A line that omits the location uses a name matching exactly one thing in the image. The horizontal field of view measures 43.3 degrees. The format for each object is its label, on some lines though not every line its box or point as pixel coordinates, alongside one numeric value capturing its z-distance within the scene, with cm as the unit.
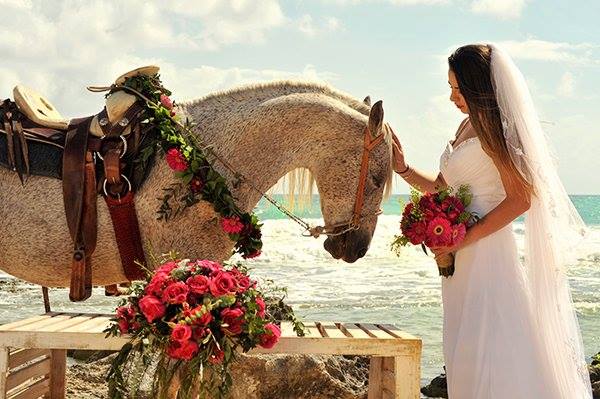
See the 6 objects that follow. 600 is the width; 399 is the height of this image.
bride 371
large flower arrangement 292
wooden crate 347
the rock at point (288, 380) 572
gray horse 354
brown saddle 349
